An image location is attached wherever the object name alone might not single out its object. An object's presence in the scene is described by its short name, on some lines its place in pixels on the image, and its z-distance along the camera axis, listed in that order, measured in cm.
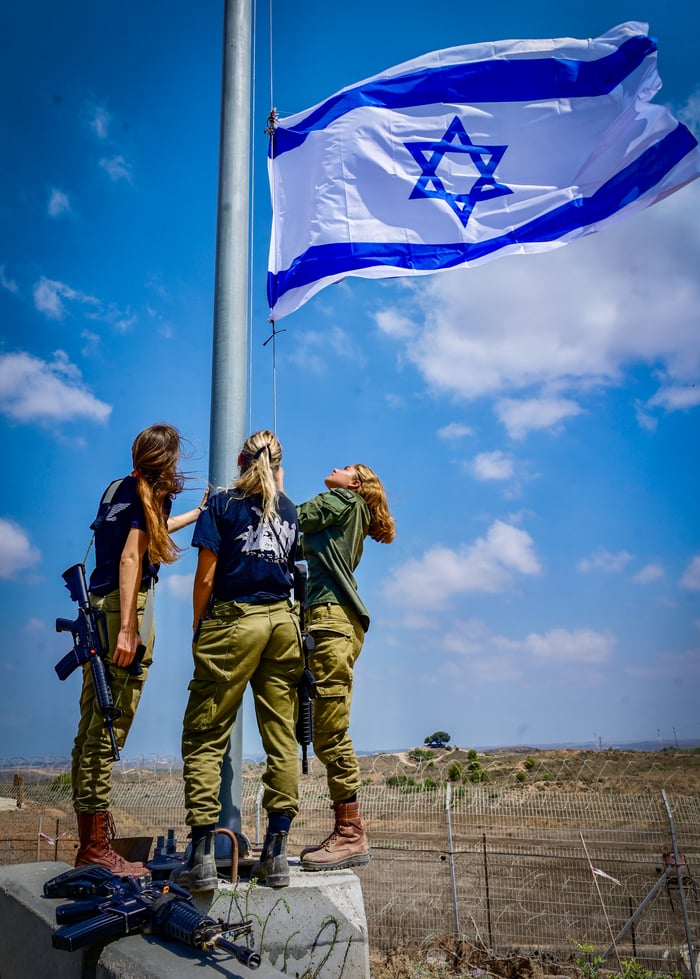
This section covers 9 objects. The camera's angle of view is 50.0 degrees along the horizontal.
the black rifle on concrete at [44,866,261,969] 226
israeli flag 611
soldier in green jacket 358
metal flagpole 394
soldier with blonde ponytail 300
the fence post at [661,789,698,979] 701
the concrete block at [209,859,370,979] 285
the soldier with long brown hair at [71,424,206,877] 326
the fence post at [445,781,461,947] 784
